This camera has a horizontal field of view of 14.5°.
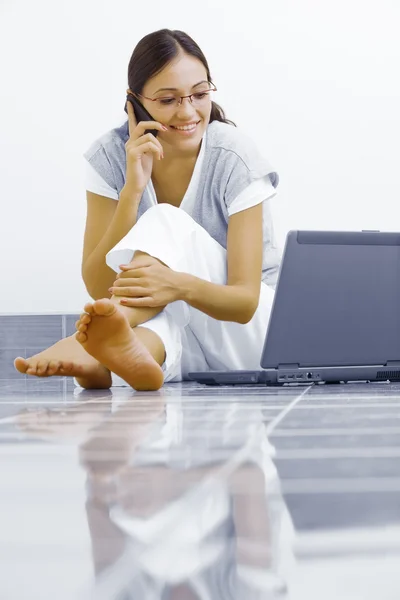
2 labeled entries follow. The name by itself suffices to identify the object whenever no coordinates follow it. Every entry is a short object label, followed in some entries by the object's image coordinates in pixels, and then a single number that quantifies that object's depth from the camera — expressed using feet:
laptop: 9.33
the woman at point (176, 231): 9.31
